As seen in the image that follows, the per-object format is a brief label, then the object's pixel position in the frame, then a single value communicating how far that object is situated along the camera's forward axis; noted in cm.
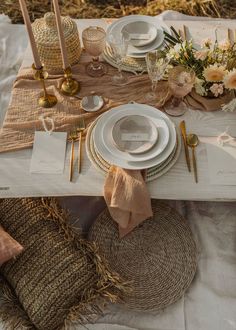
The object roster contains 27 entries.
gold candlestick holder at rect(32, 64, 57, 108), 145
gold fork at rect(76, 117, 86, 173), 133
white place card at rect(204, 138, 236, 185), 126
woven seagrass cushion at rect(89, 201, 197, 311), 142
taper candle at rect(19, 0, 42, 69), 117
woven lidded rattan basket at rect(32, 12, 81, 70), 145
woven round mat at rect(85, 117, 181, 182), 126
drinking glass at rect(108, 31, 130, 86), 144
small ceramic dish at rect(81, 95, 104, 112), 143
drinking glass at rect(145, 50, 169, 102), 137
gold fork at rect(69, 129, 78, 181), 128
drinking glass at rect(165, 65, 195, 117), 135
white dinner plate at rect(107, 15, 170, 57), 156
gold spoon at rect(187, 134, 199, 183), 133
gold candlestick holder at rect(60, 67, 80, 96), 147
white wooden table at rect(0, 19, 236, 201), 125
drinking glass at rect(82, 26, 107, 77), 149
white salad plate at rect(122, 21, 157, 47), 159
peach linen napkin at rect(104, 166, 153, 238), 123
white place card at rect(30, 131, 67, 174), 129
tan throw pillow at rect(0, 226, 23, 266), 129
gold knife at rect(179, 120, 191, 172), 129
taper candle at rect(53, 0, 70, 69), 124
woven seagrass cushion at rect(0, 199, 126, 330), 128
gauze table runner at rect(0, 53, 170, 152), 137
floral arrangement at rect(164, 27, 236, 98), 134
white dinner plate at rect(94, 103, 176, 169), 125
